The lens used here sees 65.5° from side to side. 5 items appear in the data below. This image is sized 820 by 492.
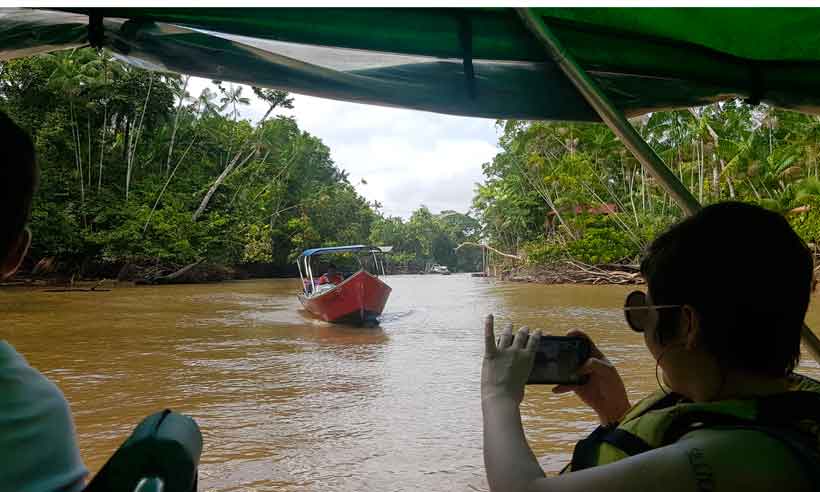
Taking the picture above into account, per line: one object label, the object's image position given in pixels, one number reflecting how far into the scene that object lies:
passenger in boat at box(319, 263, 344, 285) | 11.98
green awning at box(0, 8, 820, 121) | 1.41
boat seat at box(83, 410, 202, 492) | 0.58
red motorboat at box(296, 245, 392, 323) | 10.66
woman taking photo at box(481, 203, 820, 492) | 0.63
